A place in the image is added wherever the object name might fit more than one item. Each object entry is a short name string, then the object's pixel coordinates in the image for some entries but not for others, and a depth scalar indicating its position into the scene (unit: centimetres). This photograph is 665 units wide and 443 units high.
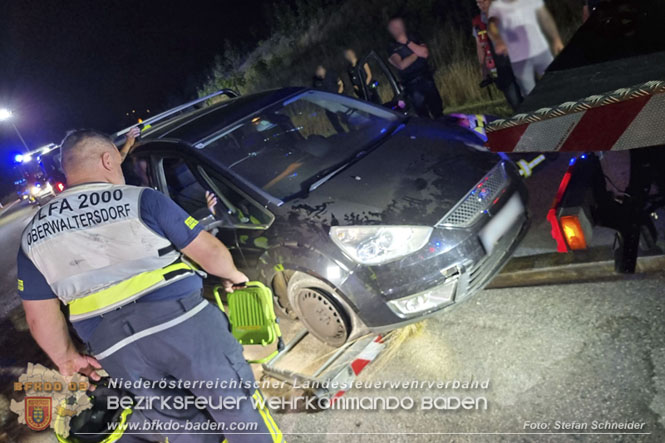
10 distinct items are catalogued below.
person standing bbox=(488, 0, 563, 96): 445
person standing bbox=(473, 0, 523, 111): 487
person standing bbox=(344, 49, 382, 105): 487
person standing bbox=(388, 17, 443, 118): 594
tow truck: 160
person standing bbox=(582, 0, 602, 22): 431
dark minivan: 266
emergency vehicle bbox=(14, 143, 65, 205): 616
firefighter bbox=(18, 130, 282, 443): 189
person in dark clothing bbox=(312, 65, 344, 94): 887
